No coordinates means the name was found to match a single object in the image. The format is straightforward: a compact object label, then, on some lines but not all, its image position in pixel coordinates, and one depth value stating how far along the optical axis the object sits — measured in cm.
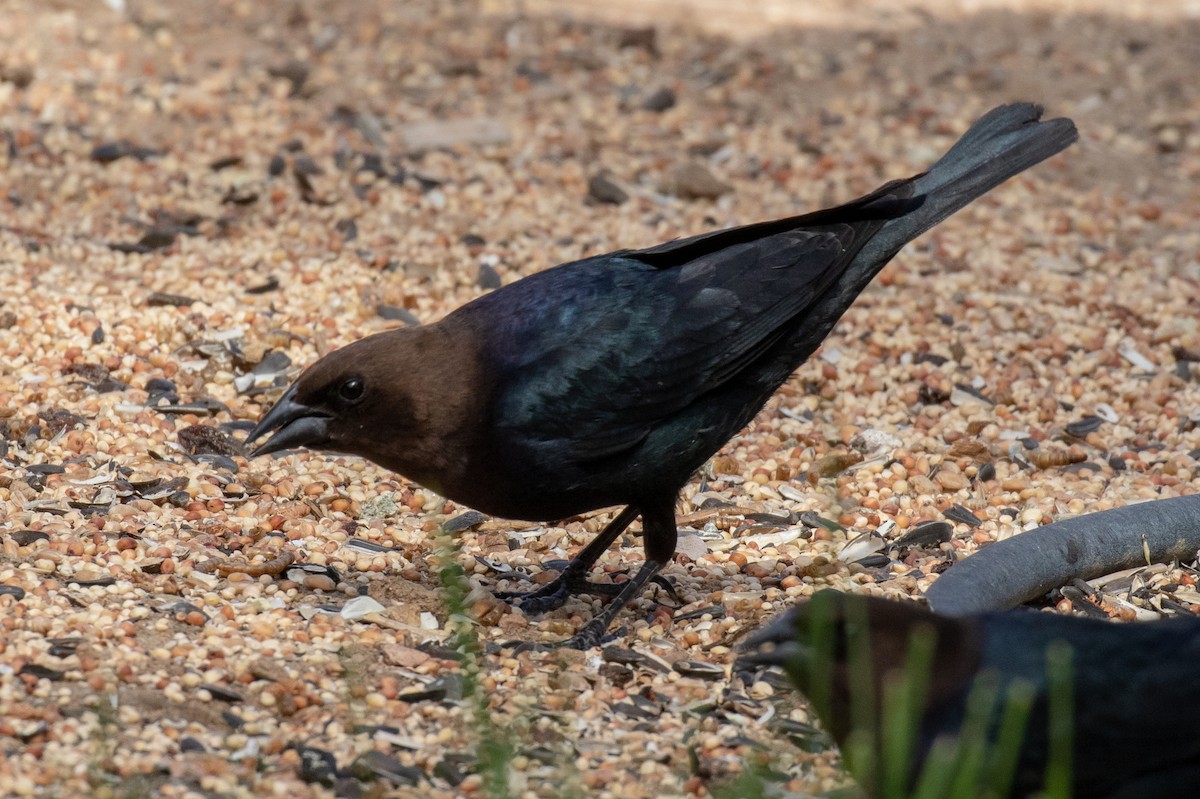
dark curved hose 849
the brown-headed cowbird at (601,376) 840
